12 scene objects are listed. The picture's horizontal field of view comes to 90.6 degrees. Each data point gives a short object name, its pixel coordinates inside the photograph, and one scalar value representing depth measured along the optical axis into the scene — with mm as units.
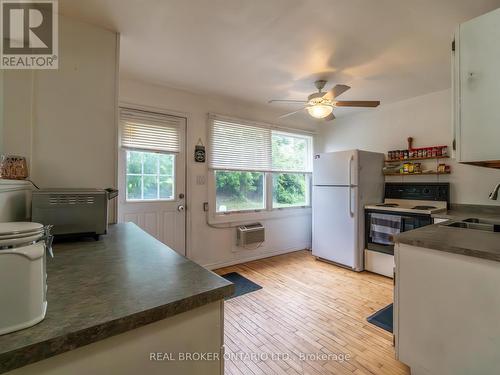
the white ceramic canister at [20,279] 523
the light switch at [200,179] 3230
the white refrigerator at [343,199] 3287
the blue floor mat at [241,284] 2736
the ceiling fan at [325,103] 2461
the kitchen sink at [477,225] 1898
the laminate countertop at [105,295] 520
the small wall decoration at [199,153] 3201
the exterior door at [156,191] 2770
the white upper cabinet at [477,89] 1200
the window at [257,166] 3449
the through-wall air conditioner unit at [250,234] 3512
